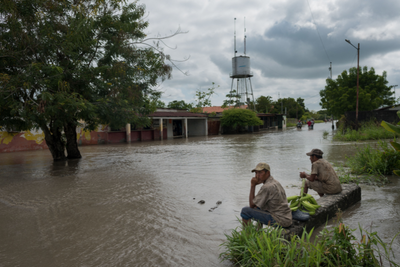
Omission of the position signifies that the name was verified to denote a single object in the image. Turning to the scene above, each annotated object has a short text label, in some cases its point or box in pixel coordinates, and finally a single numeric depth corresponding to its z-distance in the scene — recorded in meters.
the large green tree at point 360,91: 33.14
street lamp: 20.66
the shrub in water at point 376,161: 7.92
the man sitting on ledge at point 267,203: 3.85
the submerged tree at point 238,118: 38.06
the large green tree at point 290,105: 82.30
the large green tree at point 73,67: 8.70
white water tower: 48.78
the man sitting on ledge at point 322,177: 5.39
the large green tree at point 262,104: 69.89
